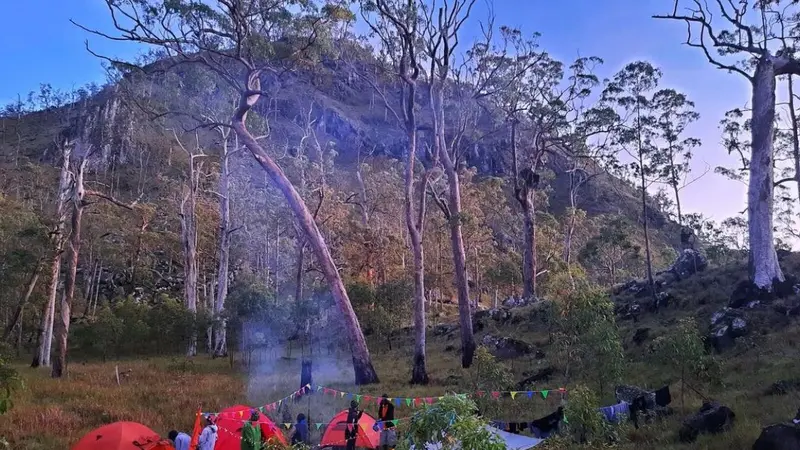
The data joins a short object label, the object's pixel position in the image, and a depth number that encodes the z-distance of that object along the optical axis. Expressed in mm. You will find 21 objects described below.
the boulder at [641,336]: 17150
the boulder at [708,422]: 8883
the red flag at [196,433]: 9930
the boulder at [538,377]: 15506
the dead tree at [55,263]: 24125
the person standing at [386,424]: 10672
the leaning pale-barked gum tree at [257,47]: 19984
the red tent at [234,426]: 10492
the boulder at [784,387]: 10242
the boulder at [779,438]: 7082
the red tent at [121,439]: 9305
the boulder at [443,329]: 32519
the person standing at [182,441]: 9312
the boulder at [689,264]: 25031
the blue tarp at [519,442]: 9871
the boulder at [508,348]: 20625
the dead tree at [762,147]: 16953
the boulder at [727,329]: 14727
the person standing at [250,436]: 9148
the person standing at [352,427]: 10477
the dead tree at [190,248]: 31488
